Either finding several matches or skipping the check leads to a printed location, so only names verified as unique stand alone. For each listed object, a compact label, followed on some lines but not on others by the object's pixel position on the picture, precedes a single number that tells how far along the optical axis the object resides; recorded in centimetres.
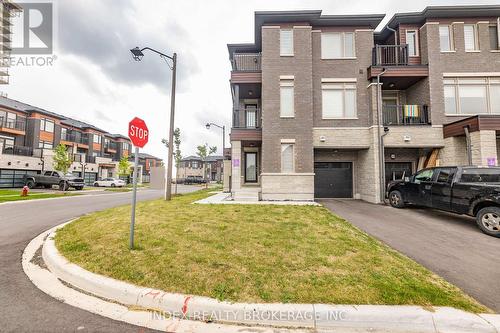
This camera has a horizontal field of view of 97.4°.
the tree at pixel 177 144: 2569
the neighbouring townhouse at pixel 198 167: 7056
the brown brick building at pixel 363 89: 1236
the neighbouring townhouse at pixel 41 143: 2683
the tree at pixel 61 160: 2295
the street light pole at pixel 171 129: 1189
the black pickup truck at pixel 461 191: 659
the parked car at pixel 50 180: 2550
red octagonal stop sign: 446
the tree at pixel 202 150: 4103
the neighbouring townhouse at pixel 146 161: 6083
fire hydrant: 1731
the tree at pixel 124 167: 4153
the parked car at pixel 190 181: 5292
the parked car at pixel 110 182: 3512
